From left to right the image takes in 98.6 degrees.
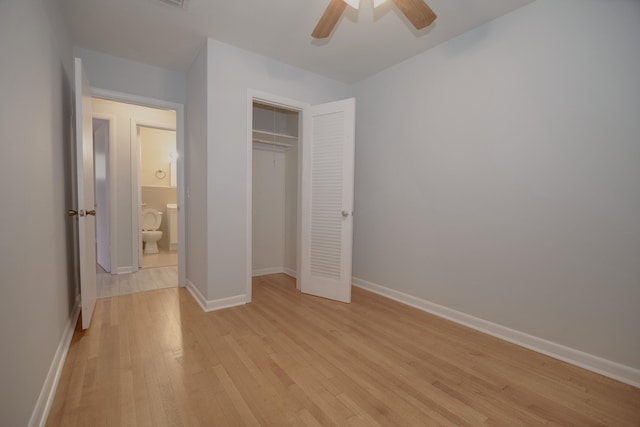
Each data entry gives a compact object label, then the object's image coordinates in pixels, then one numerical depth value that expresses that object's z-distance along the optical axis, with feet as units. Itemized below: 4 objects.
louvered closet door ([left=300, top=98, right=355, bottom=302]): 9.34
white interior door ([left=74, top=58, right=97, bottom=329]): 6.57
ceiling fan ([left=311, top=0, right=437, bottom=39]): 5.36
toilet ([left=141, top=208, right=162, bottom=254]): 16.67
